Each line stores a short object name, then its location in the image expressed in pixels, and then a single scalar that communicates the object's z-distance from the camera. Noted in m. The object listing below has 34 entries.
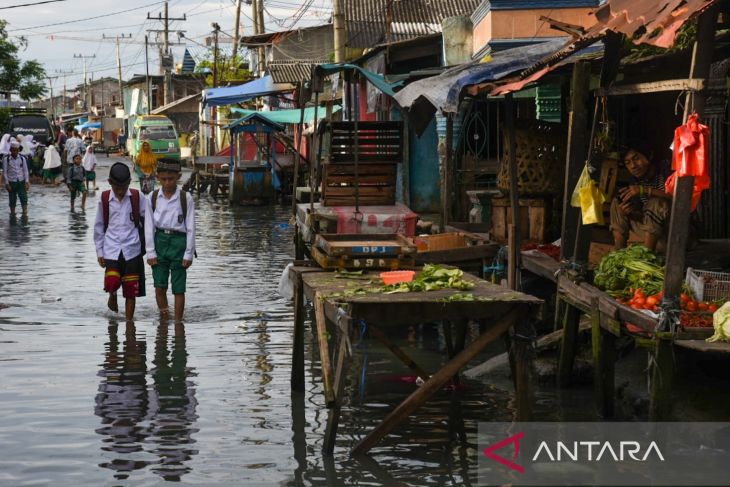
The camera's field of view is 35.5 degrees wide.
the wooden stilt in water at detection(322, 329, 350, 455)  7.41
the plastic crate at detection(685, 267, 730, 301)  8.26
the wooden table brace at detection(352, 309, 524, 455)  7.34
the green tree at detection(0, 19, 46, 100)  44.83
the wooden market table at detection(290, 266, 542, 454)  7.34
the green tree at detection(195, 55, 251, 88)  56.04
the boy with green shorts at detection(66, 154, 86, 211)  28.02
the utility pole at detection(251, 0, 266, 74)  48.31
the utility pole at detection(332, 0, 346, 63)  25.27
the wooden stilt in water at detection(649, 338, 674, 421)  7.36
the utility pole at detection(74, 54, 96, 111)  128.12
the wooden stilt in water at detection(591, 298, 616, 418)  8.59
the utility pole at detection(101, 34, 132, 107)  96.32
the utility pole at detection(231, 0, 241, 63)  54.44
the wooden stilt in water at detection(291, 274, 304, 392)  9.37
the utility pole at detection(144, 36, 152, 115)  71.62
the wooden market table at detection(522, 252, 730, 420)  7.35
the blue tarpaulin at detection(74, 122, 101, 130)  90.44
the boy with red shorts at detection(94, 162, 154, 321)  11.99
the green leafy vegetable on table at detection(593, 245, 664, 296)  8.93
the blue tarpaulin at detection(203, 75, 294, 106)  32.53
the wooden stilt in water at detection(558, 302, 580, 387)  9.55
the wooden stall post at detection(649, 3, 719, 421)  7.37
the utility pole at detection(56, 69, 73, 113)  145.81
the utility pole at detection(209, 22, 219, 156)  47.66
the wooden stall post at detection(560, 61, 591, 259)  9.41
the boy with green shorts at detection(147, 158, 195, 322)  11.84
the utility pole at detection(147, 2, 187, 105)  70.81
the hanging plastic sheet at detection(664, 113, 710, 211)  7.30
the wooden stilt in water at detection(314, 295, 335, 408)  7.54
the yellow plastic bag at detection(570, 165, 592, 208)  9.57
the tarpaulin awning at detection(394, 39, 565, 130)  11.15
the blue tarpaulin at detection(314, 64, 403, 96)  13.98
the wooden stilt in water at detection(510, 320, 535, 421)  7.58
